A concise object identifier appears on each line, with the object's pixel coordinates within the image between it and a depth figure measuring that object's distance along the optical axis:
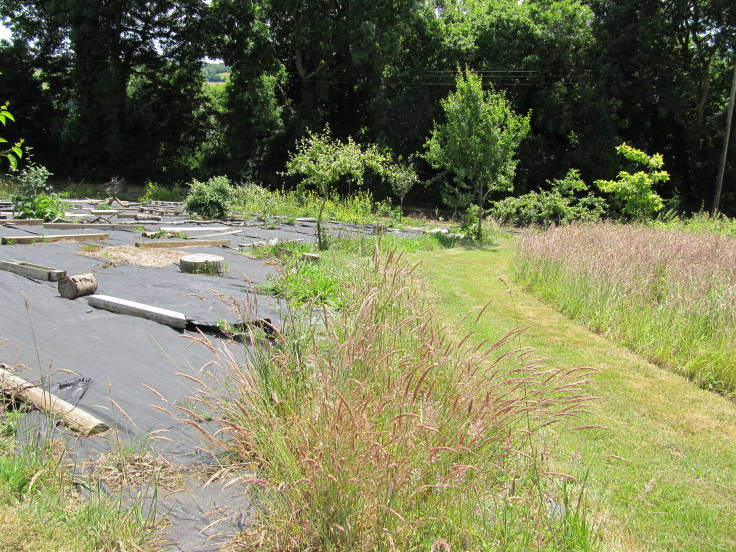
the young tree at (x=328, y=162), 10.53
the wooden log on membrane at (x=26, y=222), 10.51
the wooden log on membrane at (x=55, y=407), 3.10
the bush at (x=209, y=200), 15.03
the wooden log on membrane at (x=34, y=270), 6.16
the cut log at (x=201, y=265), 7.62
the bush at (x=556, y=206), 14.61
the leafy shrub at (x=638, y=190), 12.32
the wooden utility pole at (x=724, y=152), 19.37
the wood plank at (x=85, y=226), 10.48
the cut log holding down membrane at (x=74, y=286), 5.53
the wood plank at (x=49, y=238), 8.35
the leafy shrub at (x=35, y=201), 11.27
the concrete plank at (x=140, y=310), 5.05
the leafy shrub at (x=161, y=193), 21.91
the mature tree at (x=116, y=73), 23.64
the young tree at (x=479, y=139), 14.12
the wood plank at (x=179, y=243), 9.57
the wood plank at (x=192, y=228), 11.75
